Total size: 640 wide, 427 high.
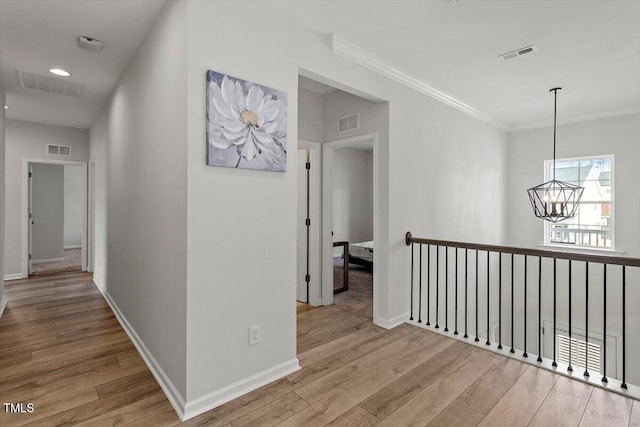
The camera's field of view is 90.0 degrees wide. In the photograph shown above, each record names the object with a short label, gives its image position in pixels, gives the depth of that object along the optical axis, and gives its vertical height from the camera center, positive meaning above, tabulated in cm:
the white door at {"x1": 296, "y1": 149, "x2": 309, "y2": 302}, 418 -17
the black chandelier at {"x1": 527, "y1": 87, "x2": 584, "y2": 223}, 372 +14
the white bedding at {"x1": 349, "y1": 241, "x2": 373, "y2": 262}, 627 -75
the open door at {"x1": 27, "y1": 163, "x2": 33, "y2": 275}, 540 +3
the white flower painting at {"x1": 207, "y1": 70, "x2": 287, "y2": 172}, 200 +60
